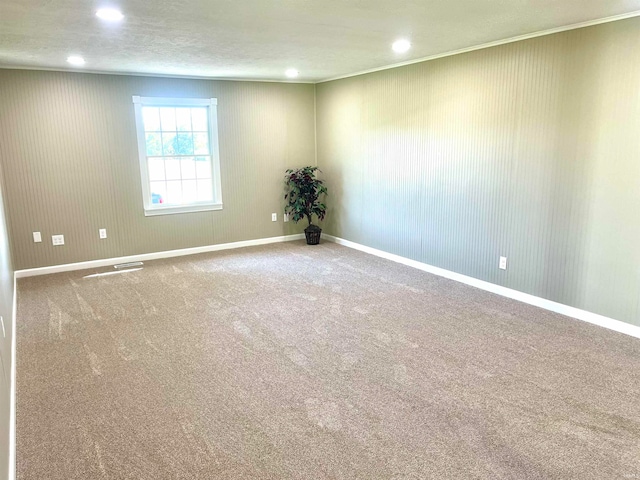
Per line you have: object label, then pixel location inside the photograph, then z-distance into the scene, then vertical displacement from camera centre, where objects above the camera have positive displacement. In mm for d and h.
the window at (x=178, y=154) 5656 +111
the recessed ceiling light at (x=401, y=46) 3865 +1016
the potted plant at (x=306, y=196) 6422 -516
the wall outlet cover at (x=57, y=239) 5219 -877
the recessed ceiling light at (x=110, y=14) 2752 +941
